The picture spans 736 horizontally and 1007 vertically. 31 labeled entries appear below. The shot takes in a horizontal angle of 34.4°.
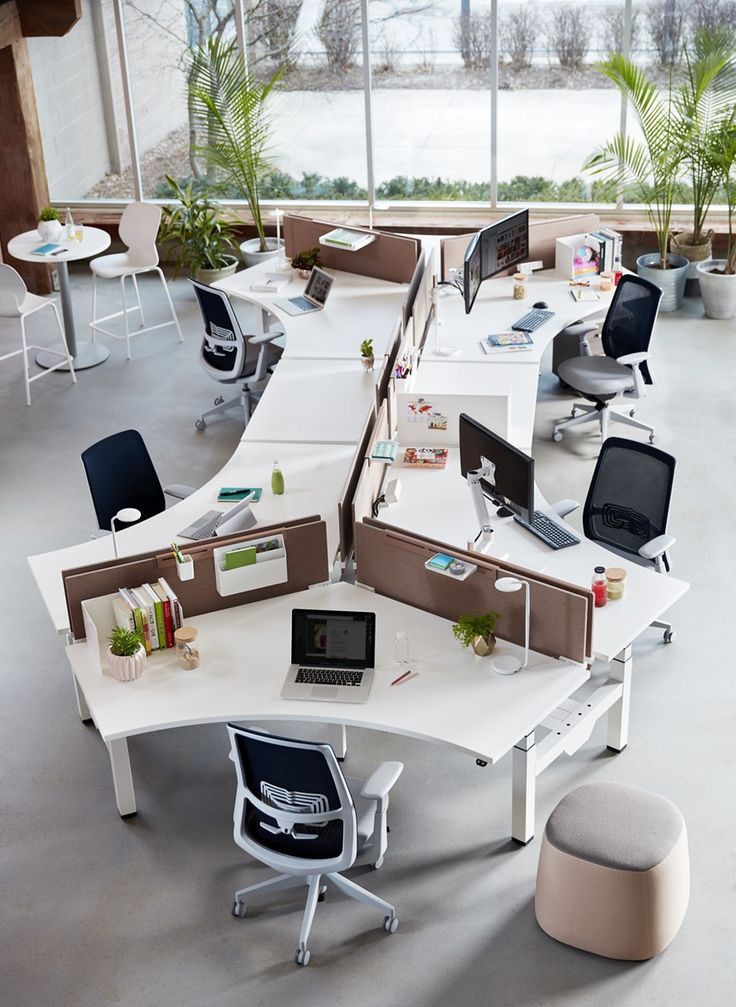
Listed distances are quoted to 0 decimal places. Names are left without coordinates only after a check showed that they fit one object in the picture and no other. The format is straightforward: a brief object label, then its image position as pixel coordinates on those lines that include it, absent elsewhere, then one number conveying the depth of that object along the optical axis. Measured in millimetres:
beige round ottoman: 3945
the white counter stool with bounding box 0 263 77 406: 8148
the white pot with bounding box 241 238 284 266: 9766
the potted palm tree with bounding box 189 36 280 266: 9594
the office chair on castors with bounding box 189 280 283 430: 7332
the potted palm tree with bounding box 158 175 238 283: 9680
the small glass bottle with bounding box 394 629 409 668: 4543
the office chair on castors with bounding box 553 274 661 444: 7117
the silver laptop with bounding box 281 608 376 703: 4465
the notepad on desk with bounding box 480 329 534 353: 7055
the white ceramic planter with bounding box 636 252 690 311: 9195
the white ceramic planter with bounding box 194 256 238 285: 9750
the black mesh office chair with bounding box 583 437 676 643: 5367
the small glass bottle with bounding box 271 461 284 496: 5605
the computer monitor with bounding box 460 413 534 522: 4730
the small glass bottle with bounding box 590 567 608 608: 4785
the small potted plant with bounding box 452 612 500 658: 4531
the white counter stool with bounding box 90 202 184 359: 8953
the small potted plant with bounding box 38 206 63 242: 8652
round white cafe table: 8461
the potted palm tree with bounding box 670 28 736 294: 8719
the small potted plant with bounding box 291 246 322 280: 8258
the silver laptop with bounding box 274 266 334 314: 7758
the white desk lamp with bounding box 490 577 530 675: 4355
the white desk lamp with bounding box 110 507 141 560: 4598
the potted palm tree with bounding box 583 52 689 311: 8844
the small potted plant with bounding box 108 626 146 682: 4473
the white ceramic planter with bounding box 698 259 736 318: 9023
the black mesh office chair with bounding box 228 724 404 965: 3799
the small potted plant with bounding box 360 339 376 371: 6781
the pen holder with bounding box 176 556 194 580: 4676
